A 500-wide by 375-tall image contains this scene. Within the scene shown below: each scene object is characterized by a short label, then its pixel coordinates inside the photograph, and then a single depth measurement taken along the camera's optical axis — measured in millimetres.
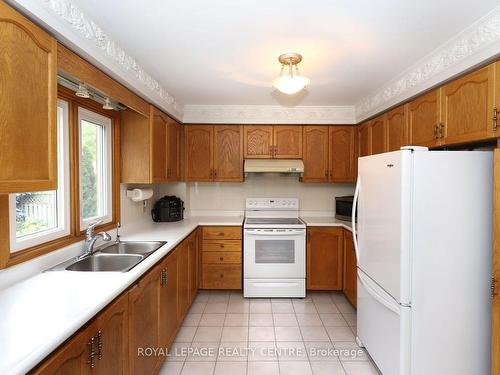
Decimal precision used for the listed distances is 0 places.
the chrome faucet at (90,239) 1903
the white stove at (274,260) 3191
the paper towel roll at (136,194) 2719
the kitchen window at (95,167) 2115
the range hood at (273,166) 3330
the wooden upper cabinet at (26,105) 1024
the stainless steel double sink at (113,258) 1738
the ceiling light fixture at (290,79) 1947
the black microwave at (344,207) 3355
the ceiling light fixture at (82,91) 1650
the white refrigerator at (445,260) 1608
